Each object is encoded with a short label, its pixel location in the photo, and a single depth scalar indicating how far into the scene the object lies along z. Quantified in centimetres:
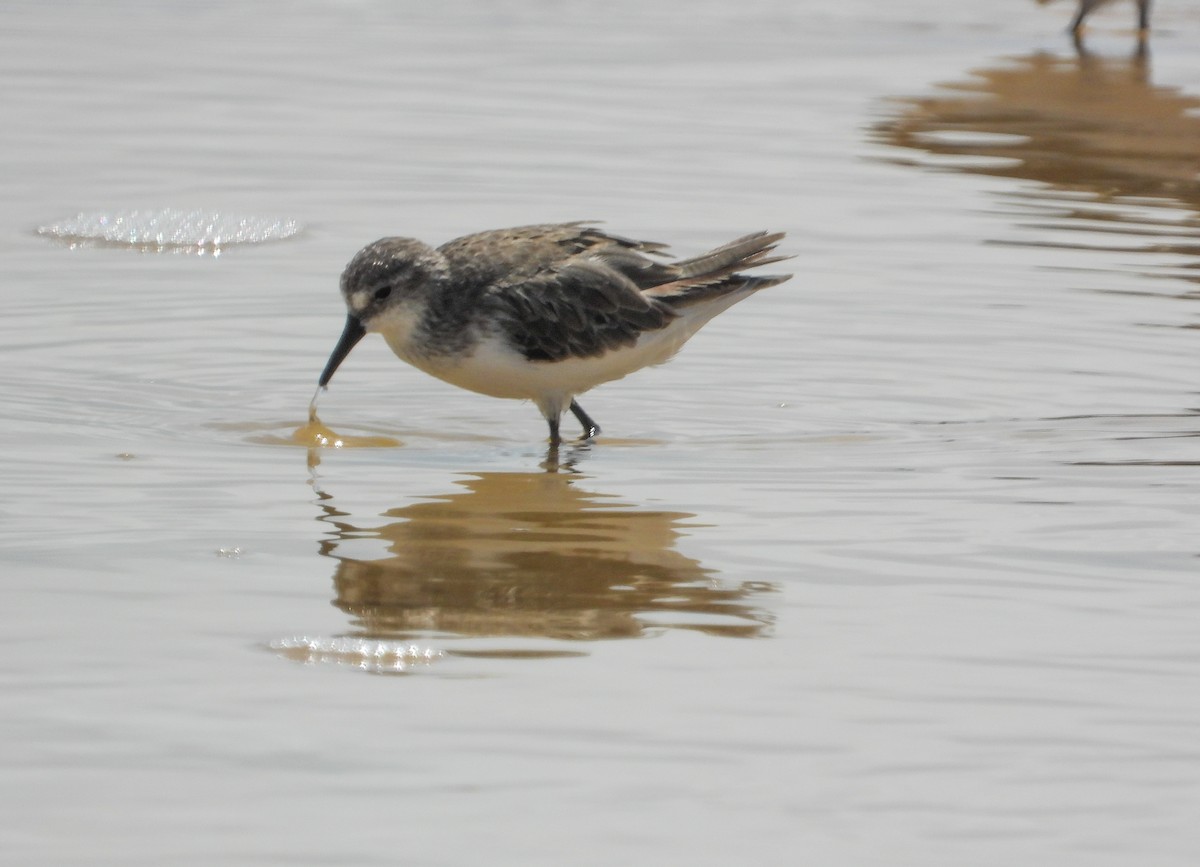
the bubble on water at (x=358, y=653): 871
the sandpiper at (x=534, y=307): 1383
